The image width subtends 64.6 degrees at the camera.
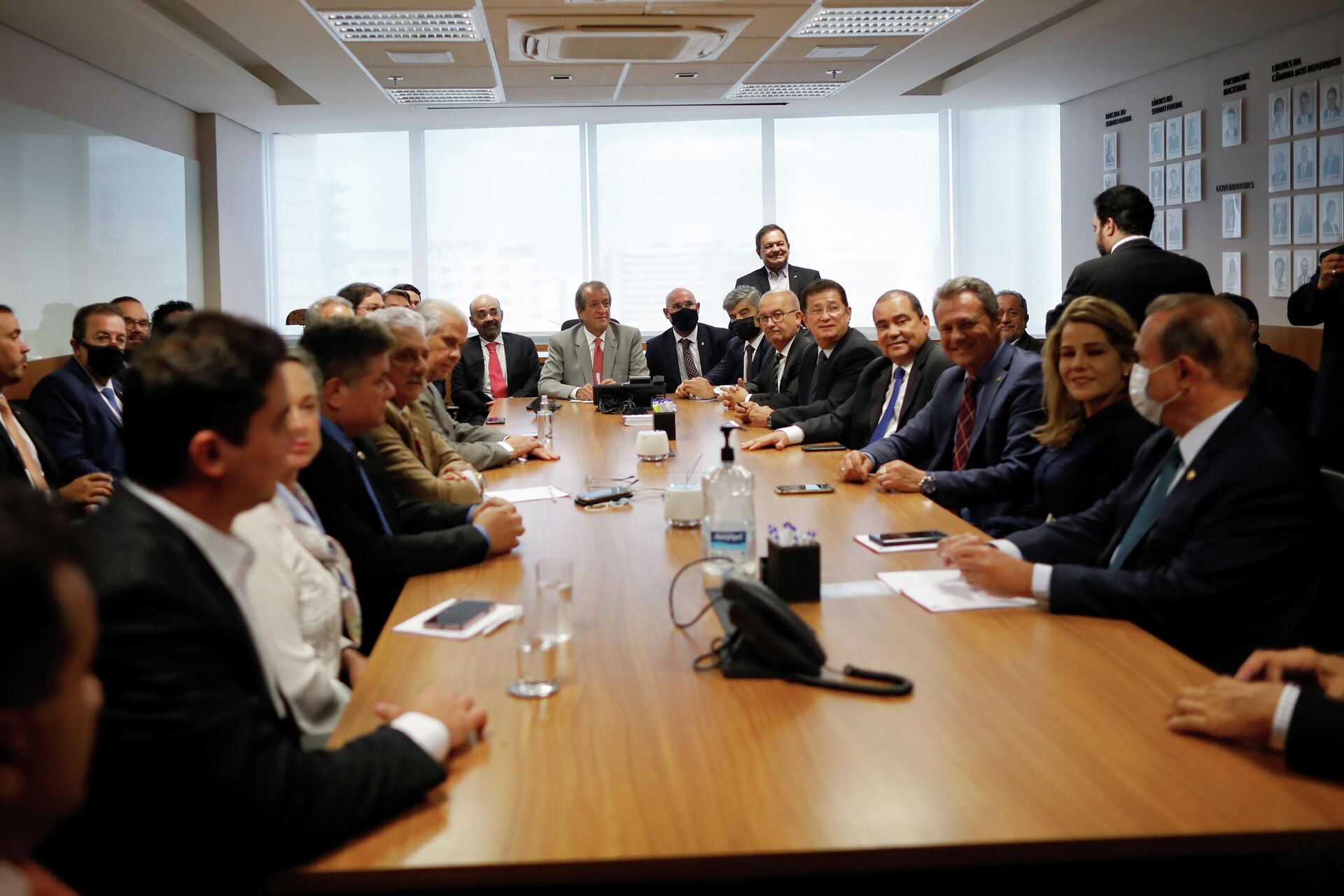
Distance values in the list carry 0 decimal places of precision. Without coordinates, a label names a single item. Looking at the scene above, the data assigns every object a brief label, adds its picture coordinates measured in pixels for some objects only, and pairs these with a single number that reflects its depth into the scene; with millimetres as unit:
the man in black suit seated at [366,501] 2514
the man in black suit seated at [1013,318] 7074
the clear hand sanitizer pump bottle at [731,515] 2432
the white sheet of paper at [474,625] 2066
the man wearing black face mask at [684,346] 8094
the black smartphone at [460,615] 2088
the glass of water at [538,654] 1771
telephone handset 1796
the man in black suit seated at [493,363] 7645
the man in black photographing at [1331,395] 4320
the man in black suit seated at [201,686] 1204
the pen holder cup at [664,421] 4723
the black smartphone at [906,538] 2738
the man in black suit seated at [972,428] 3598
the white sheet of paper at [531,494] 3572
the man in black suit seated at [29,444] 4125
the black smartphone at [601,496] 3369
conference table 1262
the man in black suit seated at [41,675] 808
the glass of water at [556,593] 1861
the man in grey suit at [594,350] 7641
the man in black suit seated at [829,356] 5543
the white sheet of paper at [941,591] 2195
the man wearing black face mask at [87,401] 4754
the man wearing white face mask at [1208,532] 2062
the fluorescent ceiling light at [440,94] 9008
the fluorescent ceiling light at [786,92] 9342
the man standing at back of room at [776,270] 8219
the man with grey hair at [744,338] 7141
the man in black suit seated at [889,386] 4688
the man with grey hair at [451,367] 4340
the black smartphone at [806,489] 3549
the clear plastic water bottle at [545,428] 5008
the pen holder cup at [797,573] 2225
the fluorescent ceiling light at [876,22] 6762
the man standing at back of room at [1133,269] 5020
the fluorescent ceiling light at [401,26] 6562
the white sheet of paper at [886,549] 2678
